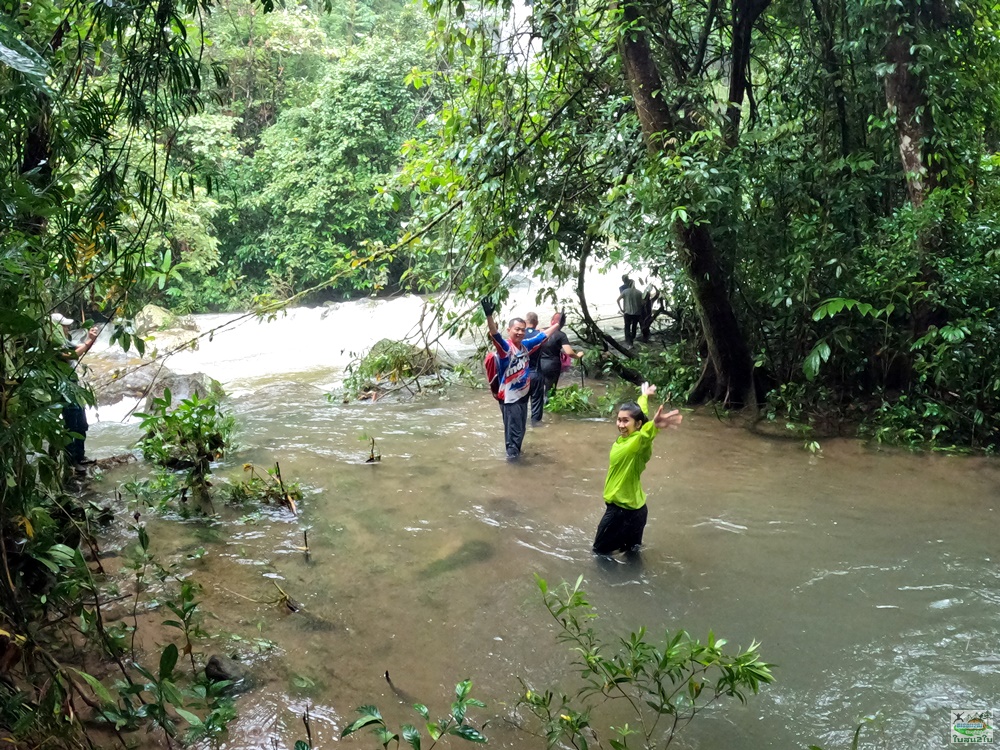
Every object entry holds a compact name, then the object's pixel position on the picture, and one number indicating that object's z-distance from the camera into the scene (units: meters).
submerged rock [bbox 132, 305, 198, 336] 17.91
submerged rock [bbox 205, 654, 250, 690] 3.92
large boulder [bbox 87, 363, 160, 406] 12.71
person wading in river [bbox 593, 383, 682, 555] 5.57
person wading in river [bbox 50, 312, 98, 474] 5.30
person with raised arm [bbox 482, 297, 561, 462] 8.36
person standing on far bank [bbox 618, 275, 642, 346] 15.26
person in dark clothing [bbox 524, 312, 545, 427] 9.38
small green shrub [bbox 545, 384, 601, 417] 10.77
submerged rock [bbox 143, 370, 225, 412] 12.05
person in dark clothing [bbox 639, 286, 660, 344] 15.41
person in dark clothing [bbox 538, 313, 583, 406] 10.99
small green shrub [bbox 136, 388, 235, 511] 6.62
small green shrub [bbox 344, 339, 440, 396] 11.76
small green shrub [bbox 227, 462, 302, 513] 6.75
